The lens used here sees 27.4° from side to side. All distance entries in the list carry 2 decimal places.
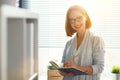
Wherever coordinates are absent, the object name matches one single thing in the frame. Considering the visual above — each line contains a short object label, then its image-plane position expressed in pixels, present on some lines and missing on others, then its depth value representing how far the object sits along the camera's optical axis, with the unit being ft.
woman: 6.61
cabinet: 2.46
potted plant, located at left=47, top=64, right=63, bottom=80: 8.10
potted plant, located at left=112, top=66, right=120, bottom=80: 8.03
